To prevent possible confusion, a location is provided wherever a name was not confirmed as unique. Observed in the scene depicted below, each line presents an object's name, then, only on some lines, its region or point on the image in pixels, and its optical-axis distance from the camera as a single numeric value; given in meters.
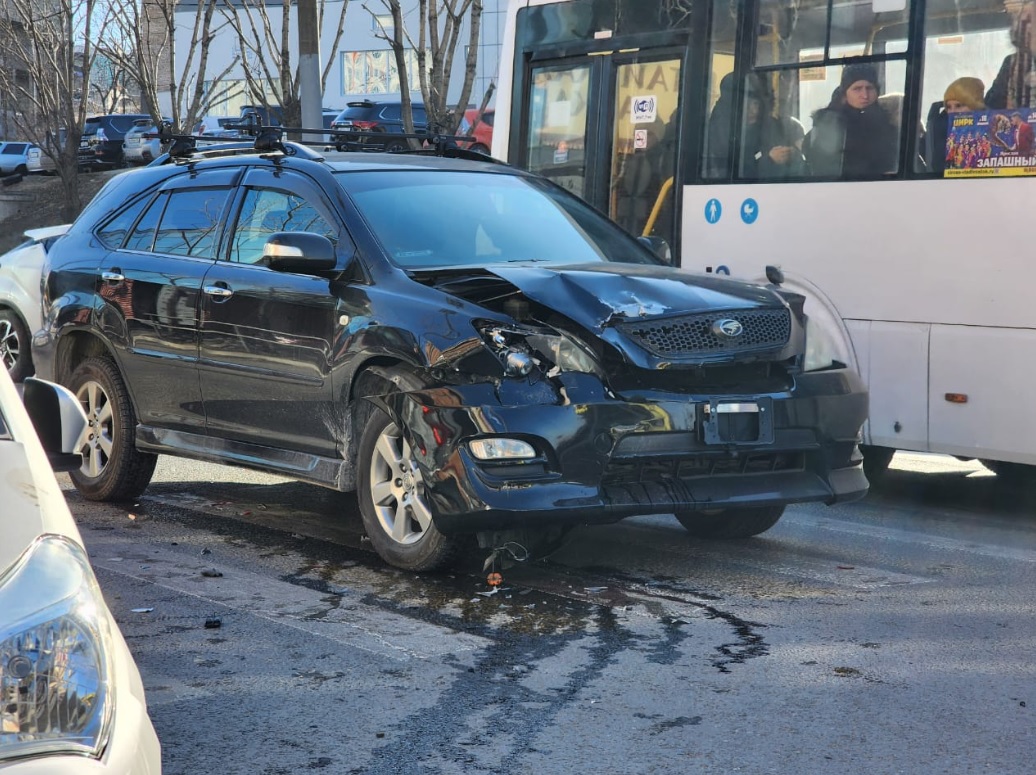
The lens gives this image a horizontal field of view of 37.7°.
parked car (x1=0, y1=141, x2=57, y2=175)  43.38
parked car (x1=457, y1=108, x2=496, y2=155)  26.64
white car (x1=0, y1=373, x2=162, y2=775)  2.20
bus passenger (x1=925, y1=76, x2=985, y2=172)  8.32
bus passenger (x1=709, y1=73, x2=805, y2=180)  9.27
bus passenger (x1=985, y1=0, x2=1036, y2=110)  8.06
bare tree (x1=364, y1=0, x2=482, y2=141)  17.86
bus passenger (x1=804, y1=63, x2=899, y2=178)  8.73
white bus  8.16
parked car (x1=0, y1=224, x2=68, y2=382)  13.30
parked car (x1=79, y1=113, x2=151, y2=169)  39.91
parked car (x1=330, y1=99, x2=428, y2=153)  31.79
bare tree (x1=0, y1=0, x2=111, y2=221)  22.50
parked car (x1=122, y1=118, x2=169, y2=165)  39.50
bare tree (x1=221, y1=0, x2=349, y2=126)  19.11
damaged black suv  5.86
